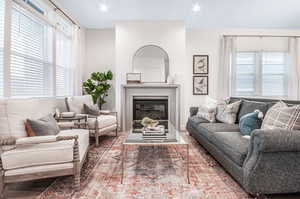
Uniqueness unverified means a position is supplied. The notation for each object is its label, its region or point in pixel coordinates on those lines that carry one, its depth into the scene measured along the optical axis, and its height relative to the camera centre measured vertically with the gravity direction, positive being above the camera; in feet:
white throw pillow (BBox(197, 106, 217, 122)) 11.25 -0.89
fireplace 15.51 -0.79
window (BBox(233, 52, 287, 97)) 16.81 +2.53
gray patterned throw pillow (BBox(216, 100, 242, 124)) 10.36 -0.78
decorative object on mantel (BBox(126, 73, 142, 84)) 15.08 +1.71
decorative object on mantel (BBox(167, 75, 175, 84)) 15.03 +1.64
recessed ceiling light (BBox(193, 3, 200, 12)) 11.66 +5.94
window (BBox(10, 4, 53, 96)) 8.91 +2.39
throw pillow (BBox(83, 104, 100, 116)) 12.32 -0.78
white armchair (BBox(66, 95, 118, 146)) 11.43 -1.36
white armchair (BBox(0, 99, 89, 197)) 5.44 -1.70
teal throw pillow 7.65 -0.97
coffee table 6.97 -1.65
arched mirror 15.30 +3.01
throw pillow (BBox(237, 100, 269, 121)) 8.46 -0.37
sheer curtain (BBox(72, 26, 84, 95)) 14.53 +3.29
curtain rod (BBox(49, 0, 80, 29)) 11.26 +5.88
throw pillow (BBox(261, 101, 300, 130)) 6.01 -0.62
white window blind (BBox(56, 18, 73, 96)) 13.02 +2.77
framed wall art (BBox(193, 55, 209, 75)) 16.67 +3.21
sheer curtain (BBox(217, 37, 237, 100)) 16.39 +3.27
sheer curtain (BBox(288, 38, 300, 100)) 16.45 +2.97
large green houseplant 15.47 +1.14
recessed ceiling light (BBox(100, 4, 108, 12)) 11.89 +6.00
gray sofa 5.14 -1.84
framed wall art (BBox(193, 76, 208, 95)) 16.72 +1.30
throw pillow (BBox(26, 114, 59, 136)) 6.46 -1.07
